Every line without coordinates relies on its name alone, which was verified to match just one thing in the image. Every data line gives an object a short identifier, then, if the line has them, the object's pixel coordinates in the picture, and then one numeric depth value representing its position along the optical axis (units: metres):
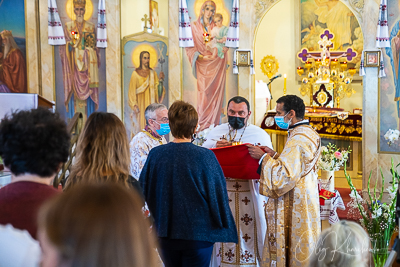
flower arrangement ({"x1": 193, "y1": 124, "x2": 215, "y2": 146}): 5.21
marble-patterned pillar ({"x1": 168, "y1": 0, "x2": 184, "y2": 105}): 9.62
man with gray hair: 4.18
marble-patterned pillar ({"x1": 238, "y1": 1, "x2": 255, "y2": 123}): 9.32
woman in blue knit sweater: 2.74
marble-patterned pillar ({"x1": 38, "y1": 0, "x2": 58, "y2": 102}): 9.94
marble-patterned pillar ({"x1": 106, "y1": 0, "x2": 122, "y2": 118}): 9.80
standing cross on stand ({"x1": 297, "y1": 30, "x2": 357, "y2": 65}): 11.75
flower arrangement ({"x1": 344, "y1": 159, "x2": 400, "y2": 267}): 3.49
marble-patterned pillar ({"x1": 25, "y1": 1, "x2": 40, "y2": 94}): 9.88
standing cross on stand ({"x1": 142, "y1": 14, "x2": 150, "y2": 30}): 10.16
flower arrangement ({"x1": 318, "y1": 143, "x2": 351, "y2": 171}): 5.47
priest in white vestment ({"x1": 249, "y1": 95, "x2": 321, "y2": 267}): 3.84
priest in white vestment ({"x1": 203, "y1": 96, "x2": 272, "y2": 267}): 4.46
